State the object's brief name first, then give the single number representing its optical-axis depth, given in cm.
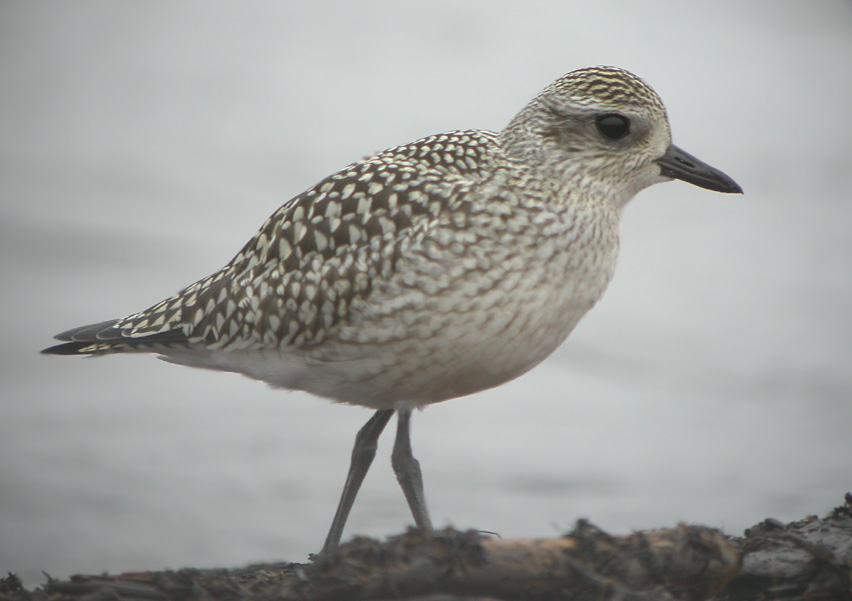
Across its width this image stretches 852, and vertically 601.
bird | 980
